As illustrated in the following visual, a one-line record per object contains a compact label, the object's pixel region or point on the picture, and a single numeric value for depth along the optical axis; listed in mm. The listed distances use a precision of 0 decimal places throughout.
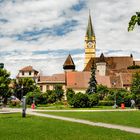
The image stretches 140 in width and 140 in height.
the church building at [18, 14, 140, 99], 60260
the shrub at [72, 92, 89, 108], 28754
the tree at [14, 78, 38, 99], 48232
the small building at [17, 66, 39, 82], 68674
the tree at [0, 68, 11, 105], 34408
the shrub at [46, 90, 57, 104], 43741
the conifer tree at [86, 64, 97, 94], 49007
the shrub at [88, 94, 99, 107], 30512
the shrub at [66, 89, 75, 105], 29861
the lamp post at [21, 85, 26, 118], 15868
